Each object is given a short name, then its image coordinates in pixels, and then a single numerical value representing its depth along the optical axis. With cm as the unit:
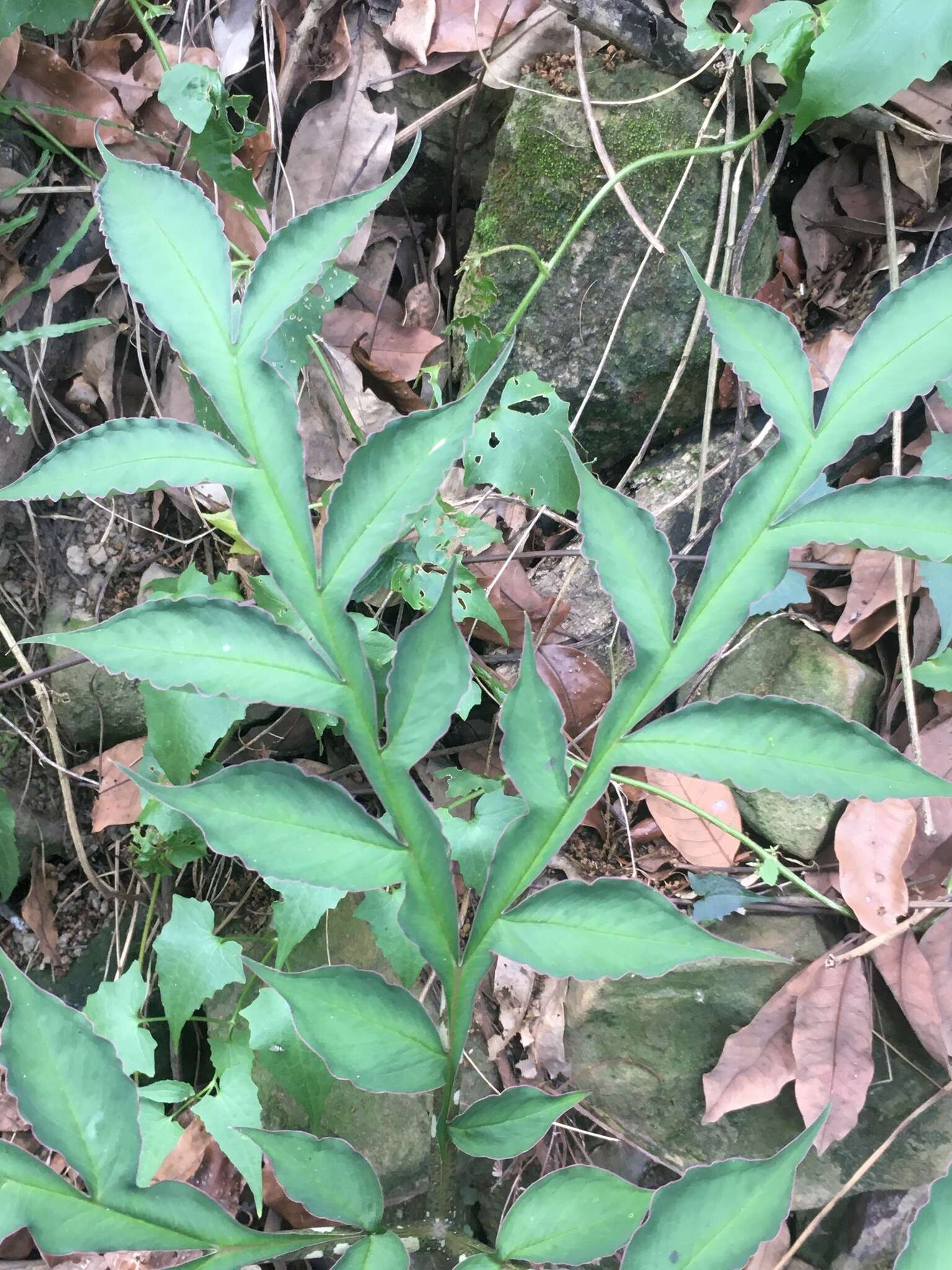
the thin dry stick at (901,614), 113
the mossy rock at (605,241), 129
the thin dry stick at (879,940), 108
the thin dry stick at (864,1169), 105
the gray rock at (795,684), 118
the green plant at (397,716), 52
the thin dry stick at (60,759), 128
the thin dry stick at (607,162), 128
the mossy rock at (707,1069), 107
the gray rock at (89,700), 131
